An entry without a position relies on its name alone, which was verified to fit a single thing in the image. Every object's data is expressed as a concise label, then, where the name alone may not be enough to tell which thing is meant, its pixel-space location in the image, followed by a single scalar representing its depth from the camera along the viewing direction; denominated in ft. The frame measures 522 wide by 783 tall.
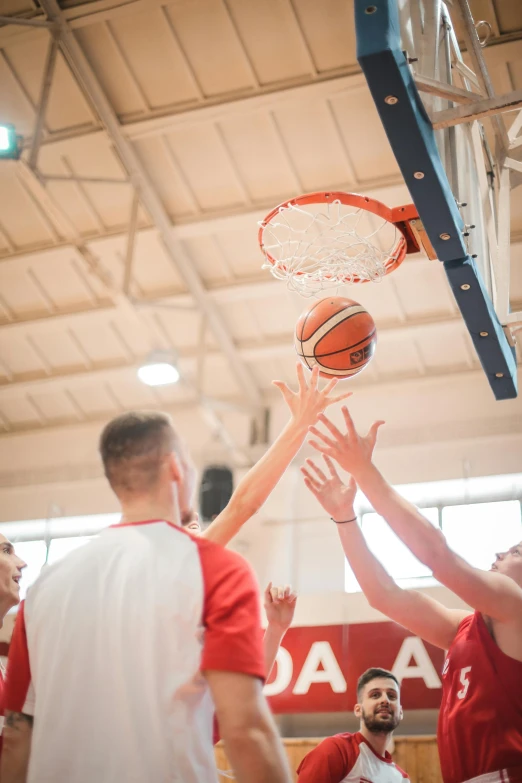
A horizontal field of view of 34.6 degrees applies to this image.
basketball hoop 15.34
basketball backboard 11.44
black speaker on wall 40.32
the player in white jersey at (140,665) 6.66
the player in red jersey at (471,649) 10.80
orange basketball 16.31
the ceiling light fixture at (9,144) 27.81
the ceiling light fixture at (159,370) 34.12
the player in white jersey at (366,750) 19.86
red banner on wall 34.55
